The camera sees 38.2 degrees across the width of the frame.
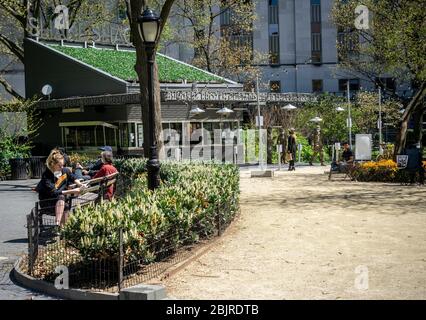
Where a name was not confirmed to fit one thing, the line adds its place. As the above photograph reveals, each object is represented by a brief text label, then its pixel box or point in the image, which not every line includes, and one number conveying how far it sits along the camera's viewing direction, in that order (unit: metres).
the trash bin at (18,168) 28.50
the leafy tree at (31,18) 35.94
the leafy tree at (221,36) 43.41
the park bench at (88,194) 10.98
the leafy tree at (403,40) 21.89
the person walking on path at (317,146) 32.35
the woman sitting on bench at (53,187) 10.97
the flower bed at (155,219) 7.99
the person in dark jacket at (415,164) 18.88
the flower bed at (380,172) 20.25
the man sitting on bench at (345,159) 23.70
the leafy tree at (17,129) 29.38
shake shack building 30.33
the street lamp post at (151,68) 11.32
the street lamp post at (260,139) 24.55
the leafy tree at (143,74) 18.17
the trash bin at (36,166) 29.08
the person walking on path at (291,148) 28.08
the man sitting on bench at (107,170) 12.58
